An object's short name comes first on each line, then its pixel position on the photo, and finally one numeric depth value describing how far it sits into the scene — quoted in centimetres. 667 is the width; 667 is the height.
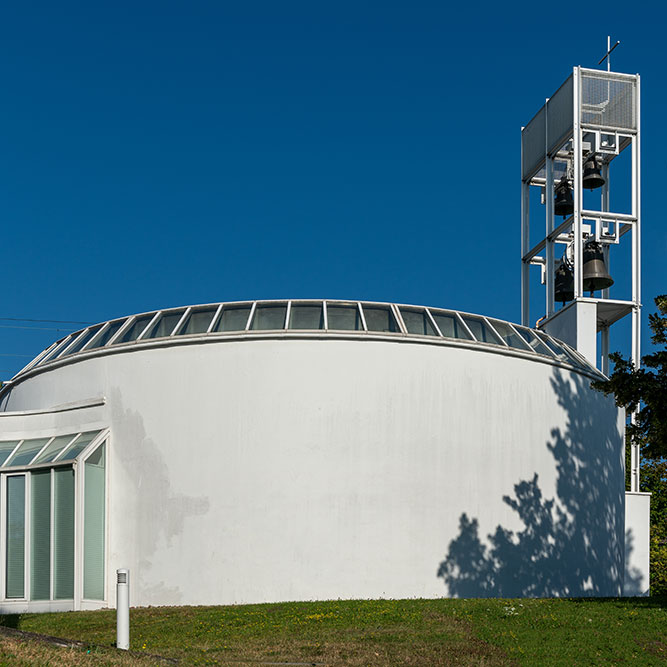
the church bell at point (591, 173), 3775
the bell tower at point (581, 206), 3606
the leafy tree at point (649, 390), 2005
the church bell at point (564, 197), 3891
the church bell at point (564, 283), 3703
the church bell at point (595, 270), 3591
